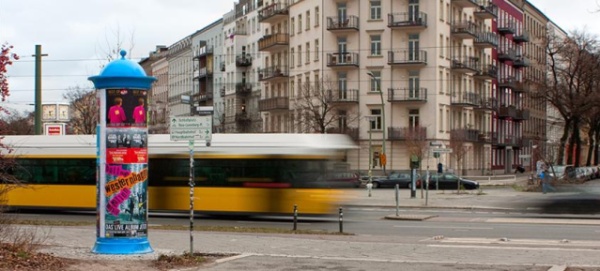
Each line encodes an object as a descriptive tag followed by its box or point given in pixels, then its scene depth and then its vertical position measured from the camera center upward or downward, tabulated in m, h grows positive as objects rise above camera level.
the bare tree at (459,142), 63.36 +1.04
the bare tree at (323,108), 69.56 +3.79
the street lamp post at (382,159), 54.05 -0.27
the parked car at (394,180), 60.41 -1.80
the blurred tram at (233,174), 27.55 -0.68
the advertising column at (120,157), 15.22 -0.07
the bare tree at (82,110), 71.25 +3.82
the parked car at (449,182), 58.59 -1.83
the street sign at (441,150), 41.80 +0.23
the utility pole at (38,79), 36.12 +3.04
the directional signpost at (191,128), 15.76 +0.46
